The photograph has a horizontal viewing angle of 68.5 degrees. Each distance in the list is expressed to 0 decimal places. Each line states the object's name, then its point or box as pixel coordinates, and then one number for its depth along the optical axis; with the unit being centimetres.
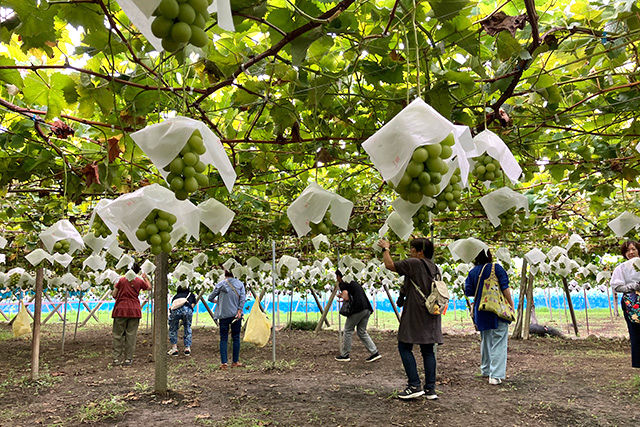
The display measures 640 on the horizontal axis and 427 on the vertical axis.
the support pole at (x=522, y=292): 1134
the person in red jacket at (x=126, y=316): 848
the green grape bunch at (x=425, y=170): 144
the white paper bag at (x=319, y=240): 486
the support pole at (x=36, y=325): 660
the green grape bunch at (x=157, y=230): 189
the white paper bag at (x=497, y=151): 206
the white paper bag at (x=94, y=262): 501
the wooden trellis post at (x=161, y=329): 545
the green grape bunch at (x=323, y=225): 252
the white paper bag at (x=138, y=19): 112
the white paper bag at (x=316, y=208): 251
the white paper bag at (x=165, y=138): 151
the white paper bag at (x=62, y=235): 321
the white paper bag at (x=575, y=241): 687
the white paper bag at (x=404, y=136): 140
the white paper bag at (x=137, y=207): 189
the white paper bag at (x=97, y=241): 390
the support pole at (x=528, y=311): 1149
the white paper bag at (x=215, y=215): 262
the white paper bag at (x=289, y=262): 749
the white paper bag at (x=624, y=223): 467
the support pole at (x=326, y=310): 1387
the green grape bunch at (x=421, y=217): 206
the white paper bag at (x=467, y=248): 400
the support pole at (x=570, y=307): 1380
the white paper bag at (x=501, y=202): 253
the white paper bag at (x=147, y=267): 988
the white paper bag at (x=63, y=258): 459
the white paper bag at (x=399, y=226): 267
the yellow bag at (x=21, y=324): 1094
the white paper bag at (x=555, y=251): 831
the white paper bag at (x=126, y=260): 697
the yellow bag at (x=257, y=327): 830
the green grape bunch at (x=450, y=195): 187
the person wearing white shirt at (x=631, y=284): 531
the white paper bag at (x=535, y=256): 848
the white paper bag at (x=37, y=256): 423
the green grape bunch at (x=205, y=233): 367
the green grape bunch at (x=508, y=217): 259
